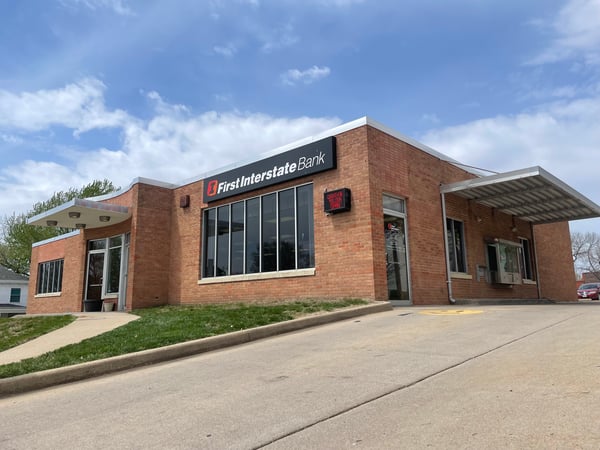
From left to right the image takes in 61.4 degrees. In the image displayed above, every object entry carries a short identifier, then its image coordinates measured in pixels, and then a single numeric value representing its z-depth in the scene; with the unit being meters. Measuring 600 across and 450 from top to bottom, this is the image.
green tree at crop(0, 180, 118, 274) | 42.44
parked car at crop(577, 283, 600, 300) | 32.24
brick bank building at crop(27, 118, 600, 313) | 13.34
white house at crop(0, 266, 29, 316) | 43.41
